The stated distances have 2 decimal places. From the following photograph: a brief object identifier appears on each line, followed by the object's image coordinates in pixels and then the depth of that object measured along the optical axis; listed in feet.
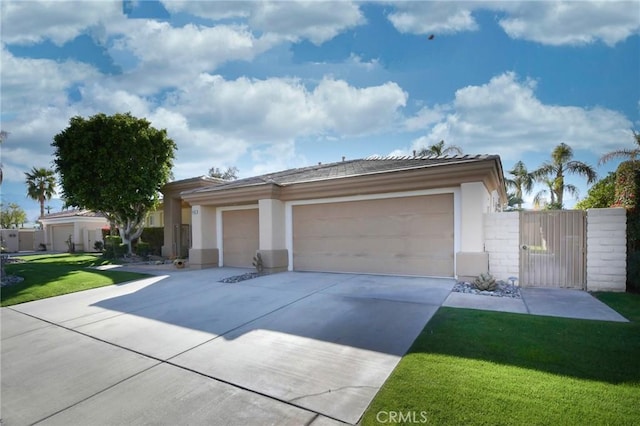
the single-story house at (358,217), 29.17
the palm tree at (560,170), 71.95
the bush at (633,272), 23.44
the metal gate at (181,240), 62.18
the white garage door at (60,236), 92.32
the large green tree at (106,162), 56.08
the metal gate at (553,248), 25.55
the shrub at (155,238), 68.80
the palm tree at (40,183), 120.67
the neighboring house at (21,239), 97.19
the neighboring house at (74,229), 87.45
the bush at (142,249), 63.52
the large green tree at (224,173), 139.13
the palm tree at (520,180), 87.91
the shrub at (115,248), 61.16
